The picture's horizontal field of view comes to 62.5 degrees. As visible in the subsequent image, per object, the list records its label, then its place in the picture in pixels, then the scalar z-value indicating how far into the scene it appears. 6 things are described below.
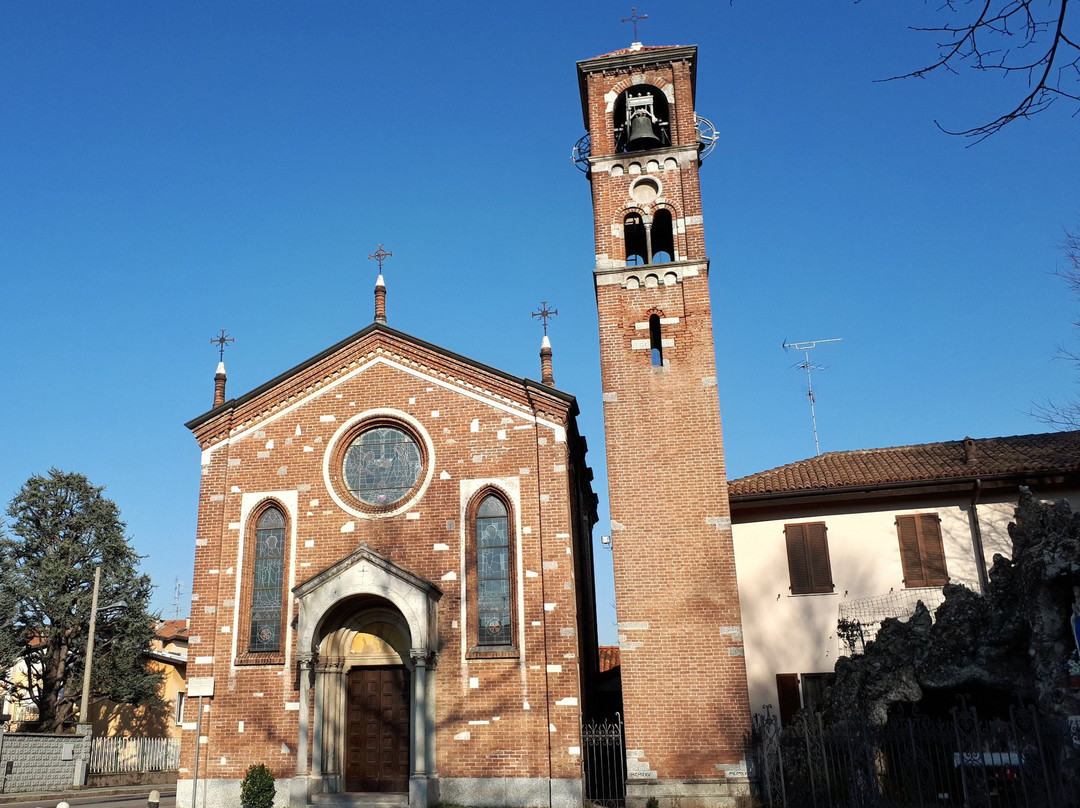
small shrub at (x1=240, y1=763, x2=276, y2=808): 16.72
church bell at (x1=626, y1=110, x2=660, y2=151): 21.08
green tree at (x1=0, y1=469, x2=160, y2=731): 30.80
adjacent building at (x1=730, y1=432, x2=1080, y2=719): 18.53
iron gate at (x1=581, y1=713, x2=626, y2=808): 17.16
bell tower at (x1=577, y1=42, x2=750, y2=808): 16.80
